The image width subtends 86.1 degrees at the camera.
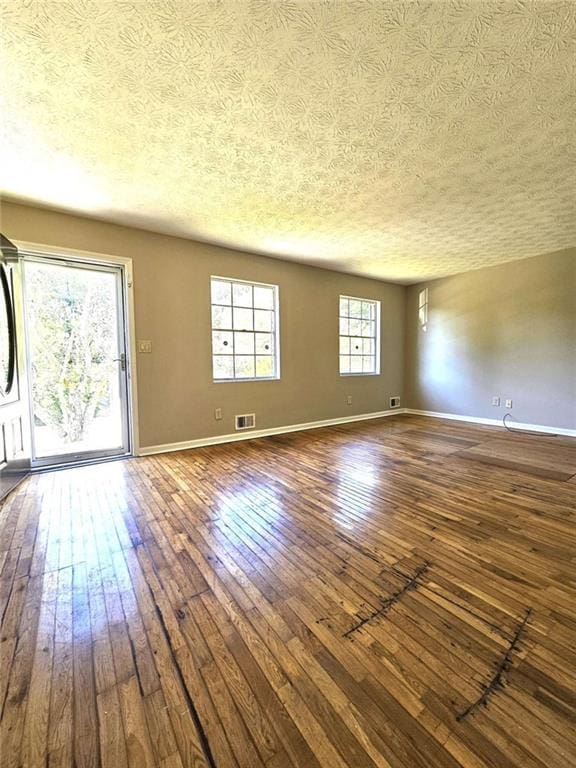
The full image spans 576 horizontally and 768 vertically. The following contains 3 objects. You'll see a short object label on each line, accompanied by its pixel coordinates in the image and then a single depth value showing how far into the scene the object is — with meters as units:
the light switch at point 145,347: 3.53
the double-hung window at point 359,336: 5.47
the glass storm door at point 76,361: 3.15
